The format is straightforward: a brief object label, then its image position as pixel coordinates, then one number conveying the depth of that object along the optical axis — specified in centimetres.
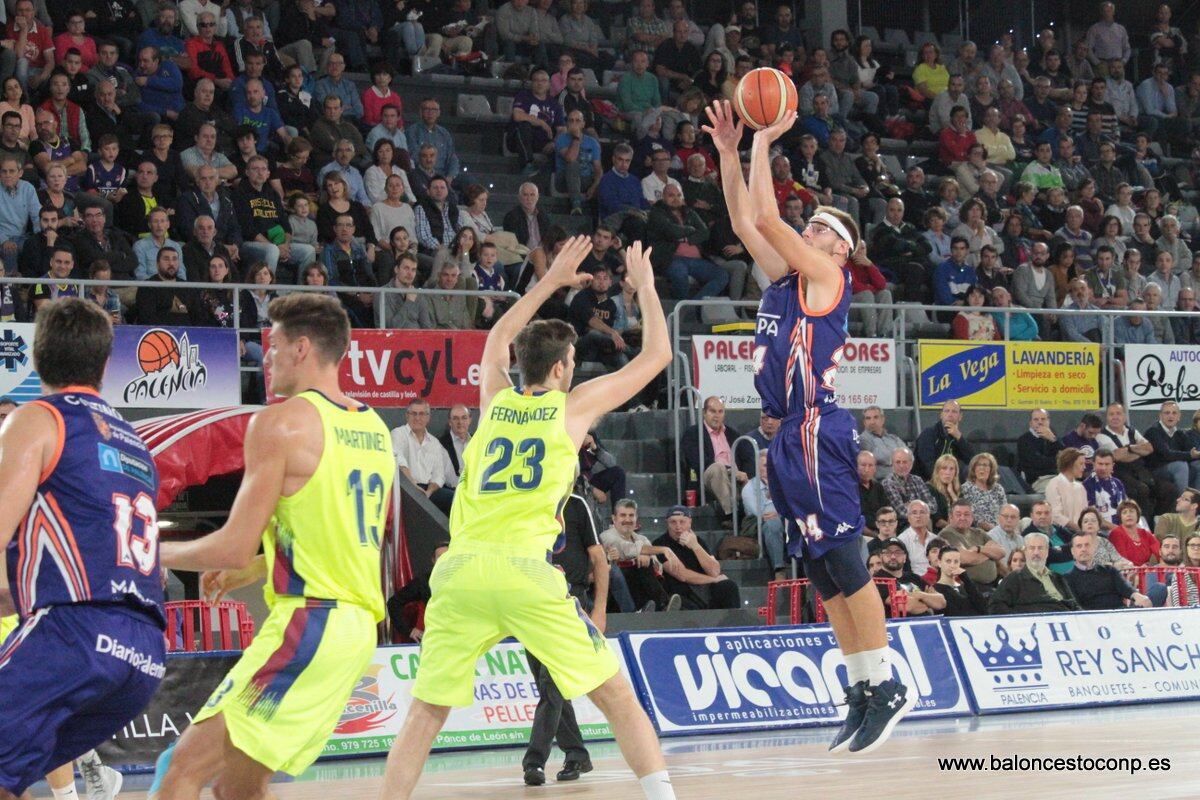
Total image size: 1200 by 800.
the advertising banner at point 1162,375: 2000
